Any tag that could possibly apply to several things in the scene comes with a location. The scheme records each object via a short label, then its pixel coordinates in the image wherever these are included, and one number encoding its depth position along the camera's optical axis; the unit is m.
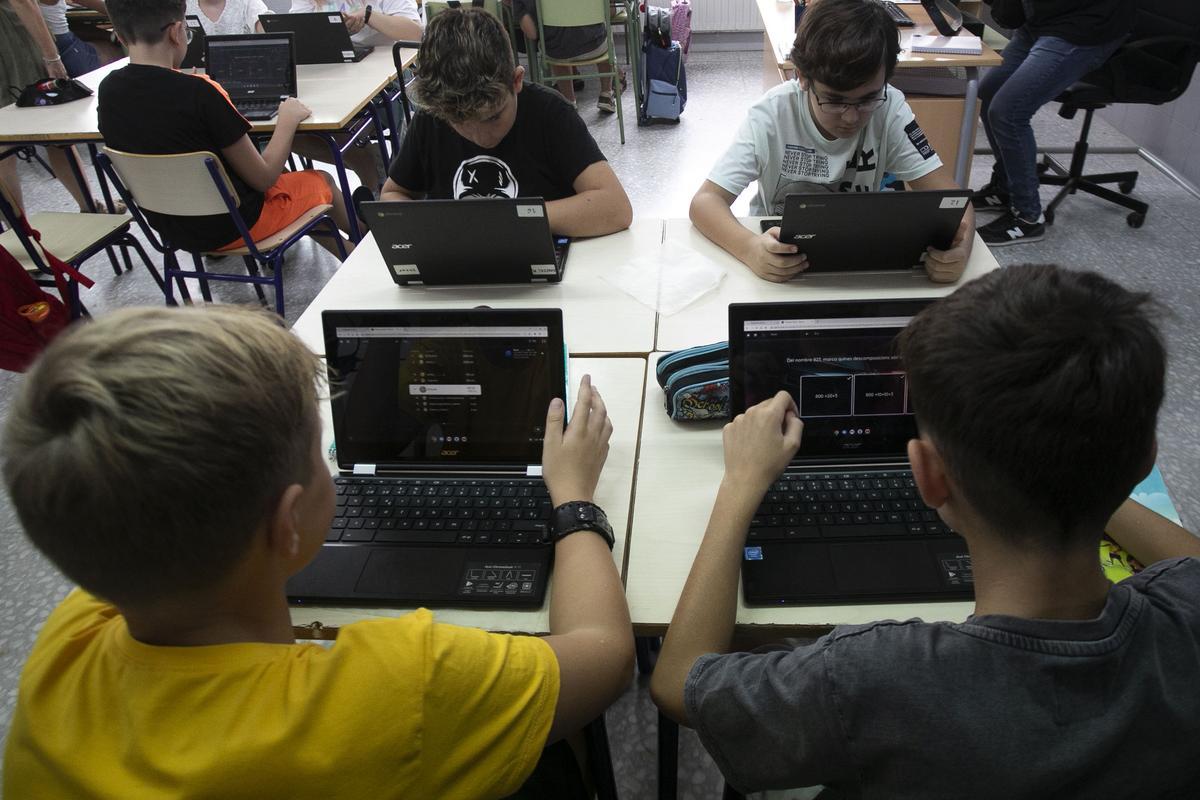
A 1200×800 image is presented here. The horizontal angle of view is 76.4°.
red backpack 2.18
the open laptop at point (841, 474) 0.94
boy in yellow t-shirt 0.57
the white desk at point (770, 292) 1.46
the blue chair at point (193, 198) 2.29
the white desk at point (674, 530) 0.92
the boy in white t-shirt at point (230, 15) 3.71
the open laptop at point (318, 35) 3.39
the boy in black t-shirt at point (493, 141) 1.74
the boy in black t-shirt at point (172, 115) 2.33
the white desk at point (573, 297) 1.47
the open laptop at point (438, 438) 1.01
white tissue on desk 1.57
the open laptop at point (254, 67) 3.06
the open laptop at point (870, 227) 1.36
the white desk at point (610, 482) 0.94
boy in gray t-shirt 0.61
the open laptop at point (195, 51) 3.57
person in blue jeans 2.73
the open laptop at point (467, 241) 1.43
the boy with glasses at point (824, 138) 1.61
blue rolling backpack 4.49
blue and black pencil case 1.18
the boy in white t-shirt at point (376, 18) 3.76
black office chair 2.85
